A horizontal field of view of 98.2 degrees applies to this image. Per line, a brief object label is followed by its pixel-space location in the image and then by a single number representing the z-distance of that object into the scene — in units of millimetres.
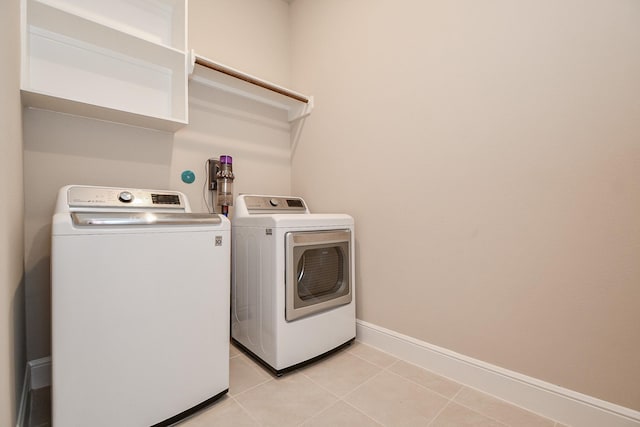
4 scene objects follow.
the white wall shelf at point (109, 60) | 1321
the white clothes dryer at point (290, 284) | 1443
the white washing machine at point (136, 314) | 909
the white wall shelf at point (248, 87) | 1748
